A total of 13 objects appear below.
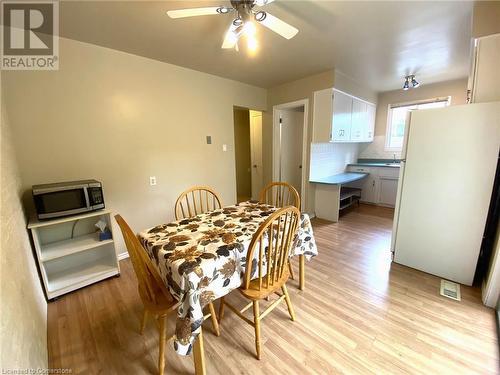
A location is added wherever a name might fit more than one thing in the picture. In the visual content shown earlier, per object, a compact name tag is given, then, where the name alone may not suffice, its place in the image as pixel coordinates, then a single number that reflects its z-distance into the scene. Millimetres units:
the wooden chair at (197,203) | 2881
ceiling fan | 1315
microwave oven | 1735
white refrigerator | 1730
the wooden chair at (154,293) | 1062
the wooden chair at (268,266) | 1208
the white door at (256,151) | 4449
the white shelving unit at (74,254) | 1848
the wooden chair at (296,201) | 1868
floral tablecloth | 1025
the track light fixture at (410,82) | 3335
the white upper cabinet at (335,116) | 3168
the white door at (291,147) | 4016
